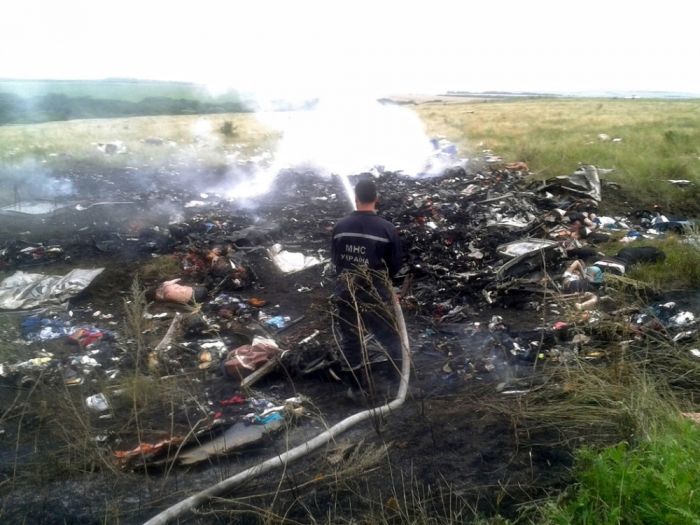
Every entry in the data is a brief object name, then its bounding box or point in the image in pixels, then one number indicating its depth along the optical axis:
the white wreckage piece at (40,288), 5.53
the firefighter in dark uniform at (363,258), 3.79
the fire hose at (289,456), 2.42
